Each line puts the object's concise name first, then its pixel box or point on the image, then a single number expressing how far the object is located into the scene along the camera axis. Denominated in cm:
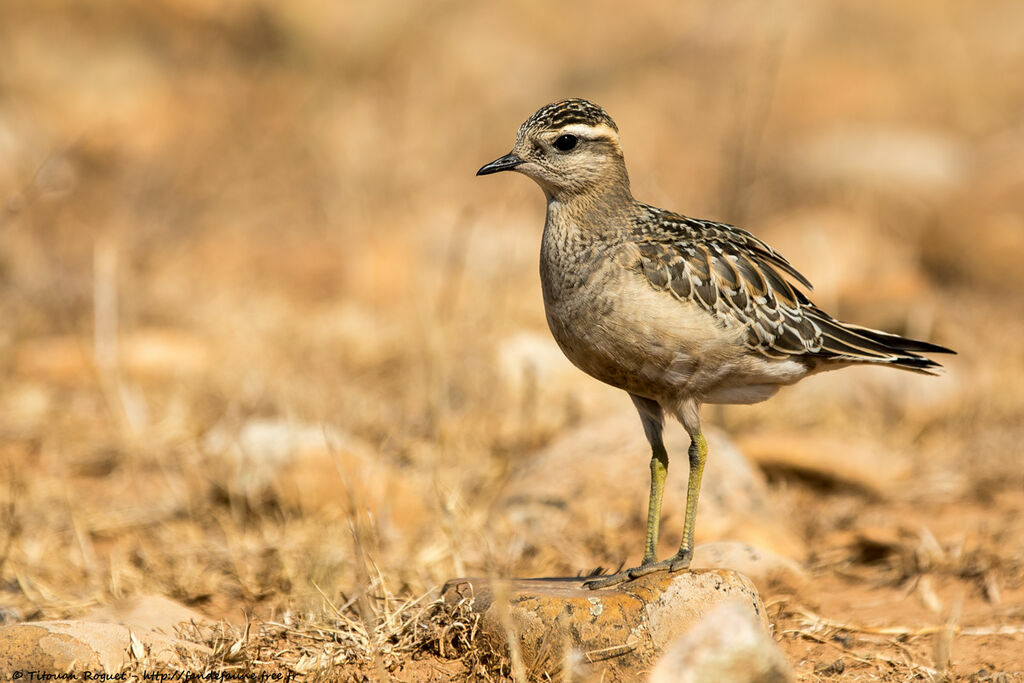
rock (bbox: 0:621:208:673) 936
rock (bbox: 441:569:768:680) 955
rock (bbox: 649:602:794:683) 741
